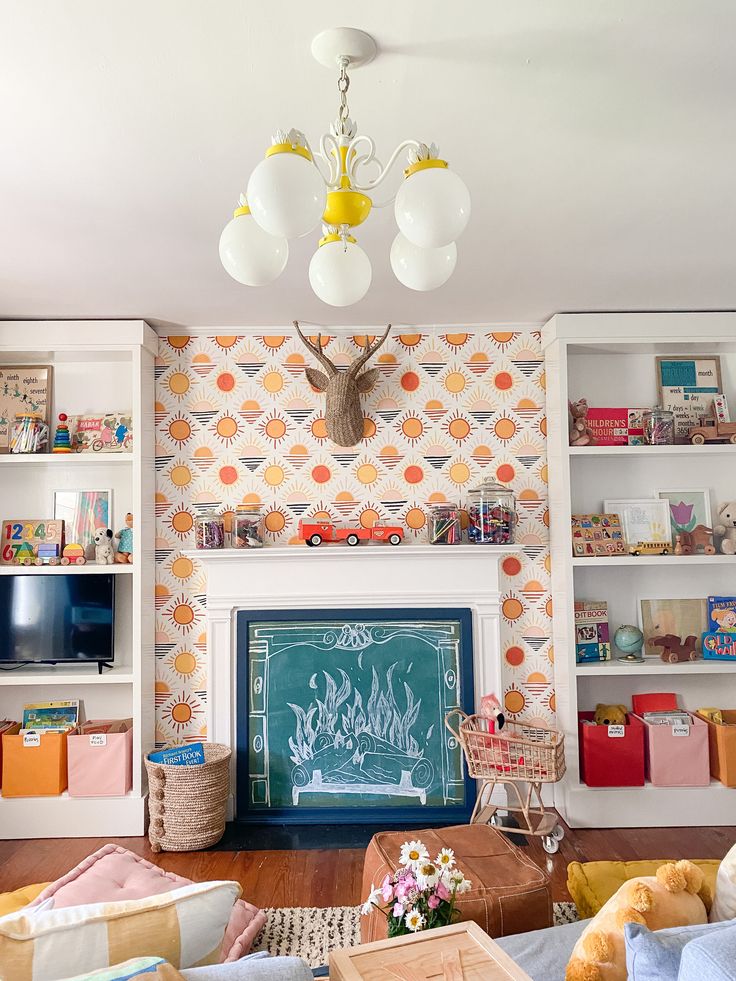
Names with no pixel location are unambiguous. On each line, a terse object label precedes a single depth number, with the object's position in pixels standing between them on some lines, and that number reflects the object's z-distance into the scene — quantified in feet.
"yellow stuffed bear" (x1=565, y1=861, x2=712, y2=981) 4.91
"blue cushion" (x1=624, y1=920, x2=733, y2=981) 4.25
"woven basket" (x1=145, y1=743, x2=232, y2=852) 11.45
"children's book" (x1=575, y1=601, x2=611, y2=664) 12.88
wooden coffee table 4.83
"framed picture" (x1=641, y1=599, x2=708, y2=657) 13.24
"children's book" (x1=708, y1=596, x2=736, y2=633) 13.05
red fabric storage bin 12.21
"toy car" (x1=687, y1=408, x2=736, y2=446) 12.88
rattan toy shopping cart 11.11
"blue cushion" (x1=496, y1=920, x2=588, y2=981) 5.96
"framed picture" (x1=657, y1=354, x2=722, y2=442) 13.37
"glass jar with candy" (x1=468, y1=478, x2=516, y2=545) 12.82
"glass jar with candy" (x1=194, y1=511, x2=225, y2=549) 12.82
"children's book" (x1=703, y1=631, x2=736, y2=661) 12.85
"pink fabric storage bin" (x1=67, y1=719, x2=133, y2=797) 12.20
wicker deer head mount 12.76
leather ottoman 7.26
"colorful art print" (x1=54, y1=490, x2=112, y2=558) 13.32
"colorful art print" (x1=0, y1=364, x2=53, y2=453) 13.16
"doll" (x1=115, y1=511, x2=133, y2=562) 12.82
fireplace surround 12.85
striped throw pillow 4.22
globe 12.75
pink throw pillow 7.93
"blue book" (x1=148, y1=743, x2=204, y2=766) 11.91
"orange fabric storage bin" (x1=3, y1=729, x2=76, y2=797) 12.21
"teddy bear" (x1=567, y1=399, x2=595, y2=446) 12.89
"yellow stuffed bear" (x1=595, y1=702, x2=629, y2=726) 12.66
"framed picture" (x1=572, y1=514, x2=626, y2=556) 12.79
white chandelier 4.33
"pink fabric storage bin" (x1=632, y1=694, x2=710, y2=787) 12.30
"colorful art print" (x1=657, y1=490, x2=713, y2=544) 13.41
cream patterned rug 8.66
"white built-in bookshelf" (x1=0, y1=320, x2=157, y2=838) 12.21
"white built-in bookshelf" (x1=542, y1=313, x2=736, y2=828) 12.30
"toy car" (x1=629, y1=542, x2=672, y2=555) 12.85
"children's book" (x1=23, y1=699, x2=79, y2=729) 12.90
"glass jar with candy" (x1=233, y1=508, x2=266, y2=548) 12.84
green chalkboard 12.80
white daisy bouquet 5.70
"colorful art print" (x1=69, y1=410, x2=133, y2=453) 13.22
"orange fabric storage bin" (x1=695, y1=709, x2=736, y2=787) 12.16
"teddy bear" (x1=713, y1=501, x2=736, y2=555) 12.78
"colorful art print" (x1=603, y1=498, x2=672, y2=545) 13.20
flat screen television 12.61
